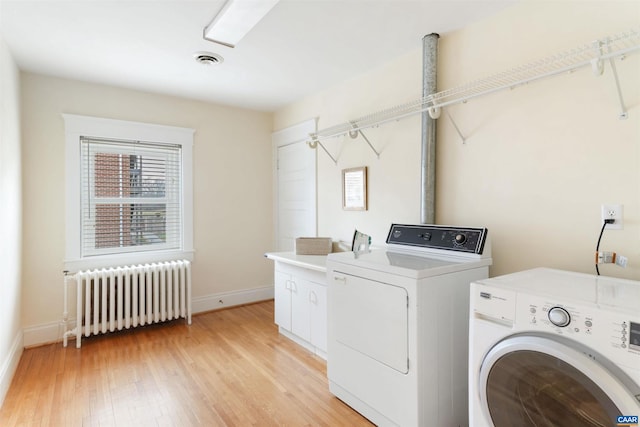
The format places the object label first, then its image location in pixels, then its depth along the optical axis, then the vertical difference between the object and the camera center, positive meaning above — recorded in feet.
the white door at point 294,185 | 12.13 +0.94
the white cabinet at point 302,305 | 8.86 -2.70
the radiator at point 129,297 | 9.95 -2.76
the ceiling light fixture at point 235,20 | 6.12 +3.79
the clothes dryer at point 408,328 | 5.50 -2.09
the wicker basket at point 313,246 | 10.41 -1.12
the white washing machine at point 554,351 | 3.43 -1.60
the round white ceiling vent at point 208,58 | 8.58 +3.95
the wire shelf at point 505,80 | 4.80 +2.47
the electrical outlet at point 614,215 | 5.28 -0.07
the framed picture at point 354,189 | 9.86 +0.64
